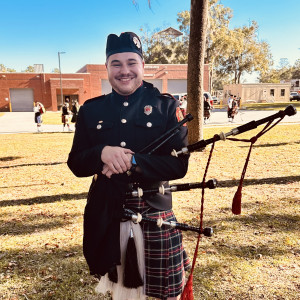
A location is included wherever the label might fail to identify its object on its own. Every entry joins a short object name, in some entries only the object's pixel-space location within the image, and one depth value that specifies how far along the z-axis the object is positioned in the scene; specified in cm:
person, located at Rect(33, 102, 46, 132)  1756
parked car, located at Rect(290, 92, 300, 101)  5854
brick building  4591
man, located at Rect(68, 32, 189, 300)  186
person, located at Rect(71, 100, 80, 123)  1708
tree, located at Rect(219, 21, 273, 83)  5585
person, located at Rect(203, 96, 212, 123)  2019
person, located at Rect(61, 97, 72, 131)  1750
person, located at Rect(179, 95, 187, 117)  1767
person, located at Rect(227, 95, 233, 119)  2065
